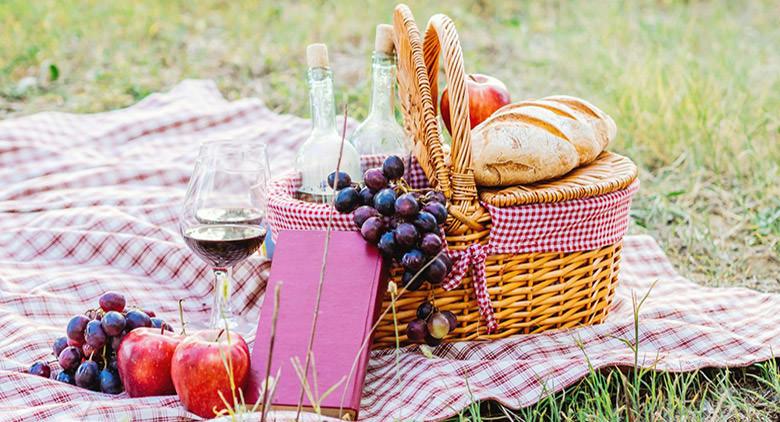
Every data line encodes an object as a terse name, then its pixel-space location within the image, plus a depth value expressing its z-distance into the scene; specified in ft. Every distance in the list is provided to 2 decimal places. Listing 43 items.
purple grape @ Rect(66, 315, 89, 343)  6.19
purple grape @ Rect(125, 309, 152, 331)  6.21
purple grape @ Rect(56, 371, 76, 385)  6.28
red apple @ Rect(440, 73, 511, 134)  7.03
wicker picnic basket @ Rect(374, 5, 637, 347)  6.34
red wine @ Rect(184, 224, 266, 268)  6.35
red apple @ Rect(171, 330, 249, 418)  5.88
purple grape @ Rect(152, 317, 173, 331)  6.27
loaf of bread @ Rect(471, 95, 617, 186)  6.48
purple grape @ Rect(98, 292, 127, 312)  6.25
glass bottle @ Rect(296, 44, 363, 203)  6.58
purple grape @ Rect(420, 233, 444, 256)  6.15
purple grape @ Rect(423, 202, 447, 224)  6.18
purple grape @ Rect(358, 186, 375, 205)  6.34
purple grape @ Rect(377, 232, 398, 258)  6.16
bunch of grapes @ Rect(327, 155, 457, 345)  6.14
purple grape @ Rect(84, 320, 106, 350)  6.15
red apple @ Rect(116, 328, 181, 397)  6.08
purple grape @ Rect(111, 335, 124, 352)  6.18
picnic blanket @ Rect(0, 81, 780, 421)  6.18
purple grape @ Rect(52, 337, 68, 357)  6.34
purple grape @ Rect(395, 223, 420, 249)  6.13
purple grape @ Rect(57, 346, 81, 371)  6.26
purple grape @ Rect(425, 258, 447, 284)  6.18
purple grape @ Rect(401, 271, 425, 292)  6.23
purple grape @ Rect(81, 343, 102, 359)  6.22
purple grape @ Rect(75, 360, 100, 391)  6.23
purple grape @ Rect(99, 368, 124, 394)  6.21
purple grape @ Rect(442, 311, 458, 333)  6.41
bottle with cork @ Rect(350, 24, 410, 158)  6.77
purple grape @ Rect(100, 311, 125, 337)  6.13
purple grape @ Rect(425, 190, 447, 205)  6.28
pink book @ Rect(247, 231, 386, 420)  5.96
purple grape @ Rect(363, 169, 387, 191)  6.30
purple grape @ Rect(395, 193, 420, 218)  6.13
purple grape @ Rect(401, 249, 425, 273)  6.16
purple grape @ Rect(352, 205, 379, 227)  6.25
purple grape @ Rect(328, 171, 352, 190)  6.41
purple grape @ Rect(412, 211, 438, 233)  6.14
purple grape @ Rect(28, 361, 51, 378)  6.34
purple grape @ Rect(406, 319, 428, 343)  6.38
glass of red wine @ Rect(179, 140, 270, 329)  6.39
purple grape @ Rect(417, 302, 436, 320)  6.40
